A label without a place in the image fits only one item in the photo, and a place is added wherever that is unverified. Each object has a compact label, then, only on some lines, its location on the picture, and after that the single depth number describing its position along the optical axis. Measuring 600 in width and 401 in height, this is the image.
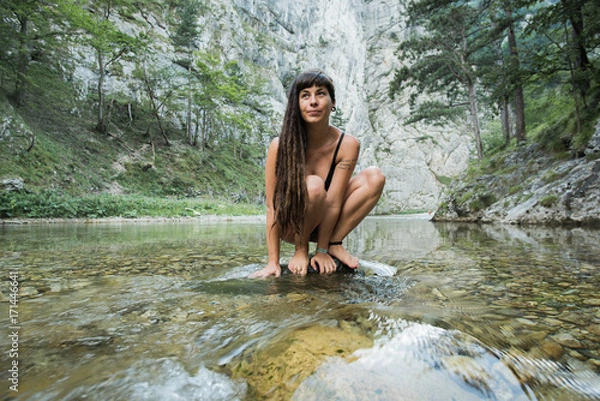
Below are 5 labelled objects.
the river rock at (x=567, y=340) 0.75
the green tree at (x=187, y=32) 23.62
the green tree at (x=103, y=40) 12.28
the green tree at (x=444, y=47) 12.34
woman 1.75
